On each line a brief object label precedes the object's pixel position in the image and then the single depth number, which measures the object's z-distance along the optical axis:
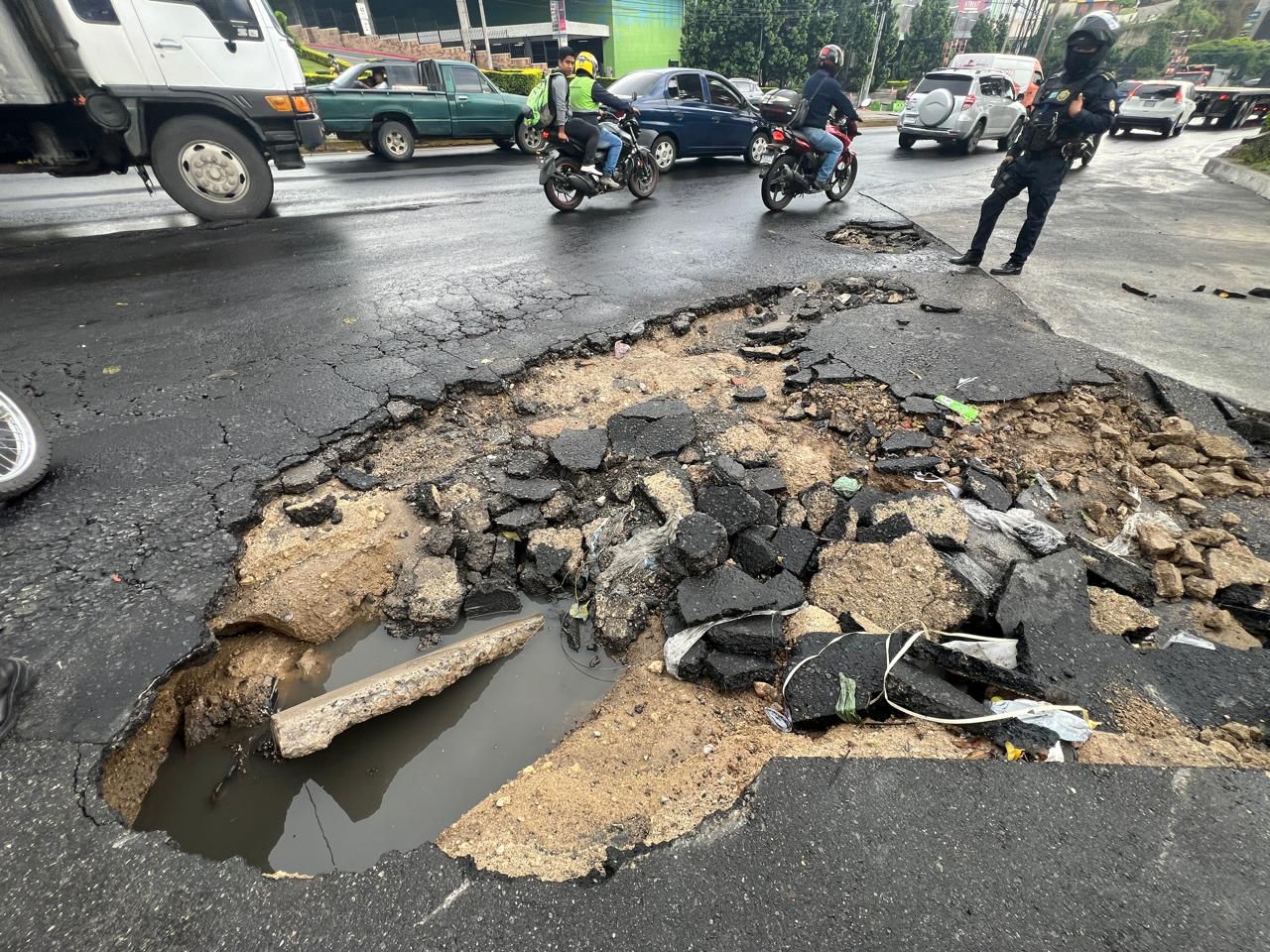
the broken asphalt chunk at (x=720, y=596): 2.22
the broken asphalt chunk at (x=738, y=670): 2.11
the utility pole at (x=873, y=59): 28.44
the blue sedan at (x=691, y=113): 10.12
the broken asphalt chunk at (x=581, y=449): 3.06
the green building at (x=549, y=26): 27.91
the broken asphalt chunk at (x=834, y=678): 1.95
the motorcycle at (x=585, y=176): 7.20
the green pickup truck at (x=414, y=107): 10.50
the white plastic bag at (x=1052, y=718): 1.77
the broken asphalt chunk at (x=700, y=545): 2.31
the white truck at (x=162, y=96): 5.16
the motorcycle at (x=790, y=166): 7.38
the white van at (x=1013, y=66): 17.36
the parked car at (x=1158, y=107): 18.94
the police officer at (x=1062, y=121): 4.46
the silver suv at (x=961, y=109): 13.51
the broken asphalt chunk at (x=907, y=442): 3.15
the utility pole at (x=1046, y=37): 27.69
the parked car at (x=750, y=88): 18.27
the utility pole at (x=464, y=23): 23.34
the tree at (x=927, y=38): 35.31
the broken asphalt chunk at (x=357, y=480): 2.87
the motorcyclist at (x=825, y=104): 6.92
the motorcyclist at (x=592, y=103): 7.13
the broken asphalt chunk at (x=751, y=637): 2.14
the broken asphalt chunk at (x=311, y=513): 2.61
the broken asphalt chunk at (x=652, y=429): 3.15
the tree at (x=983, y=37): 44.09
